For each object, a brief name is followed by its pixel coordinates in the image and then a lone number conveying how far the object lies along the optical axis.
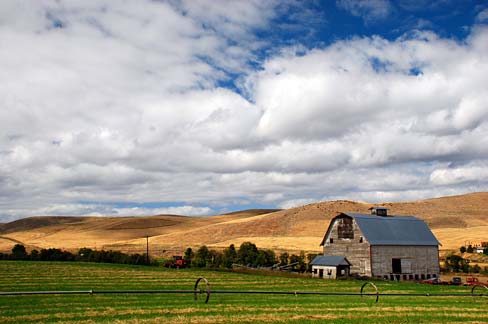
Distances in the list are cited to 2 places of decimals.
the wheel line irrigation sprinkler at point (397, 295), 25.52
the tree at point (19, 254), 76.25
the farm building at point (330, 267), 55.75
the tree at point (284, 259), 66.50
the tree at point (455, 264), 65.75
